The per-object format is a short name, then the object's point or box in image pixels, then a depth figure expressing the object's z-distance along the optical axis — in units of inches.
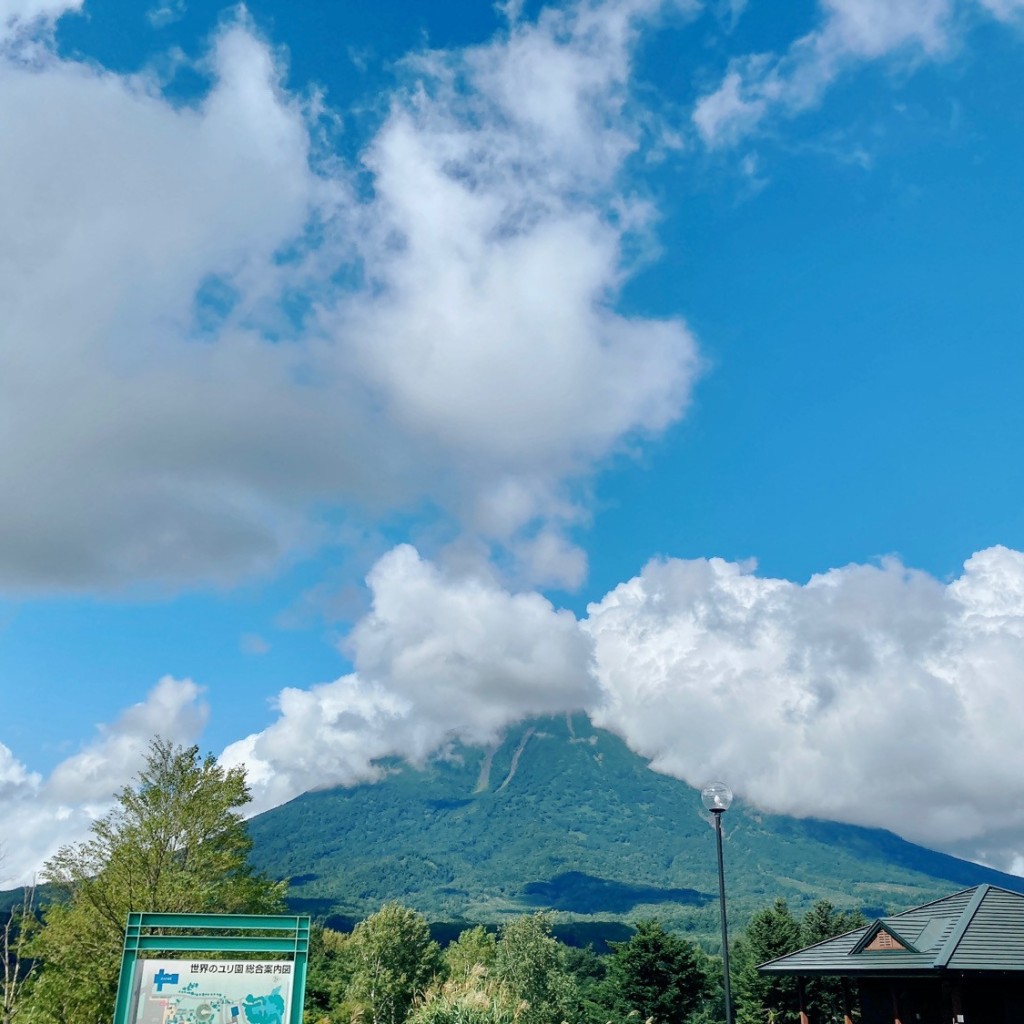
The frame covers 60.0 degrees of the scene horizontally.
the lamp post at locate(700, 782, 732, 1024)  698.8
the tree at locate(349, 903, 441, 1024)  2578.7
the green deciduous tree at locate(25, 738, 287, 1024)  884.0
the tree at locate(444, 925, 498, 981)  3016.5
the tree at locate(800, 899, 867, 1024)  1927.9
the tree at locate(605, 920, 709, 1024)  1966.0
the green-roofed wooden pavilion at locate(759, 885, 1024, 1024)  901.8
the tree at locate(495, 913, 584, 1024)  2795.3
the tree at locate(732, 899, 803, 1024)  2015.3
